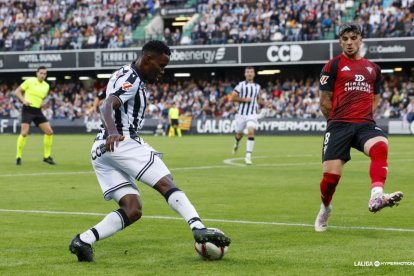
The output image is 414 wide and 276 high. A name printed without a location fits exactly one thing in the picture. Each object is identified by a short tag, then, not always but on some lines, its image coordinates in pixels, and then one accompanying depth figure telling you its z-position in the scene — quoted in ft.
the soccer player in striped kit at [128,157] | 51.93
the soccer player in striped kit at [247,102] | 162.55
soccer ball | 51.08
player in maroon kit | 65.00
